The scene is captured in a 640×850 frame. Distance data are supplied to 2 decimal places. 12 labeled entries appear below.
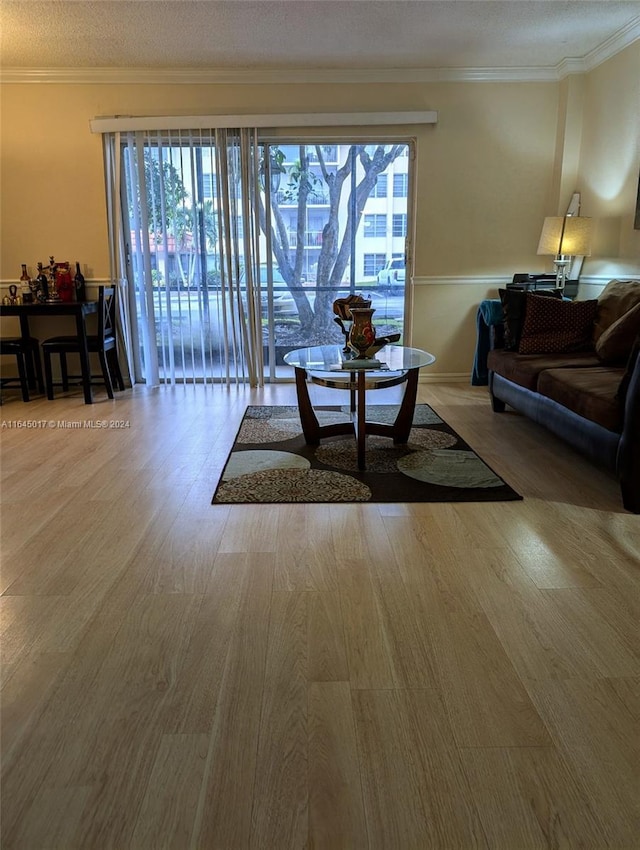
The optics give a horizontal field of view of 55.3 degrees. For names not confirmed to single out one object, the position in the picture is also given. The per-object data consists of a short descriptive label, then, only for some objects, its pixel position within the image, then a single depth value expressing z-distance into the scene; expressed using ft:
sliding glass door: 16.74
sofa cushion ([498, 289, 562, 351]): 13.28
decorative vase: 10.79
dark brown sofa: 8.76
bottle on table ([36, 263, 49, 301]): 16.85
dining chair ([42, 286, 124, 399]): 16.20
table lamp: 15.20
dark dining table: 15.65
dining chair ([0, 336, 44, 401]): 15.99
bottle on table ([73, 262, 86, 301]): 17.16
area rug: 9.48
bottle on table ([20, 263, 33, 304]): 16.83
